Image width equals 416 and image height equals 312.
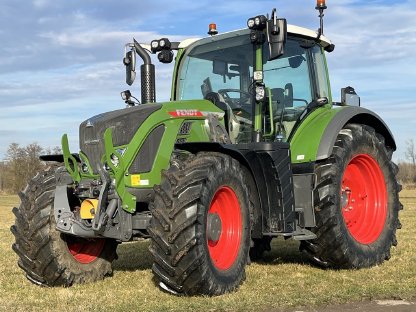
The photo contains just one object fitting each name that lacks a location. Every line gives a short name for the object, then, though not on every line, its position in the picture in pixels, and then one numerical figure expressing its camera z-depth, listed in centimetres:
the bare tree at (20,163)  6781
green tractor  609
